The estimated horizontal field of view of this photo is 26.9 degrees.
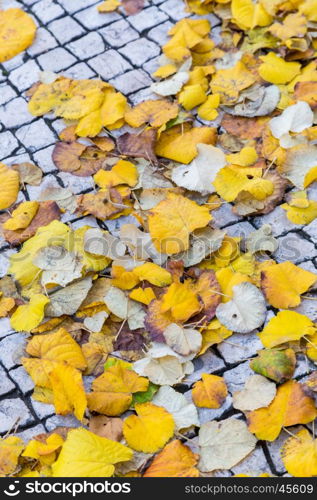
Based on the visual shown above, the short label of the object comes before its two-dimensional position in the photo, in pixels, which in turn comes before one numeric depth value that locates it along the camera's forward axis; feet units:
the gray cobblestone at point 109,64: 12.74
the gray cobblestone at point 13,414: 8.29
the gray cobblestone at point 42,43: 13.42
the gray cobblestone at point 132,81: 12.40
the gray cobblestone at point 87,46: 13.19
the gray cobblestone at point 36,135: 11.71
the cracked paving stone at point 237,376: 8.37
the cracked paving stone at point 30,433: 8.14
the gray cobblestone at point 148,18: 13.57
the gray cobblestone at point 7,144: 11.66
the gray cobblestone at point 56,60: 13.01
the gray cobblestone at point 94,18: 13.73
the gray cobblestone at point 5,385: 8.64
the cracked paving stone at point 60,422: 8.21
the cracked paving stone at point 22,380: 8.64
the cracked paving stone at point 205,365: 8.51
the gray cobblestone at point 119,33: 13.31
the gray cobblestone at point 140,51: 12.93
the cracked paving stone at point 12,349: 8.90
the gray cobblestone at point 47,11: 14.03
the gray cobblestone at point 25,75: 12.84
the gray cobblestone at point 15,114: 12.17
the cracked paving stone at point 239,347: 8.66
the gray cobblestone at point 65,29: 13.58
